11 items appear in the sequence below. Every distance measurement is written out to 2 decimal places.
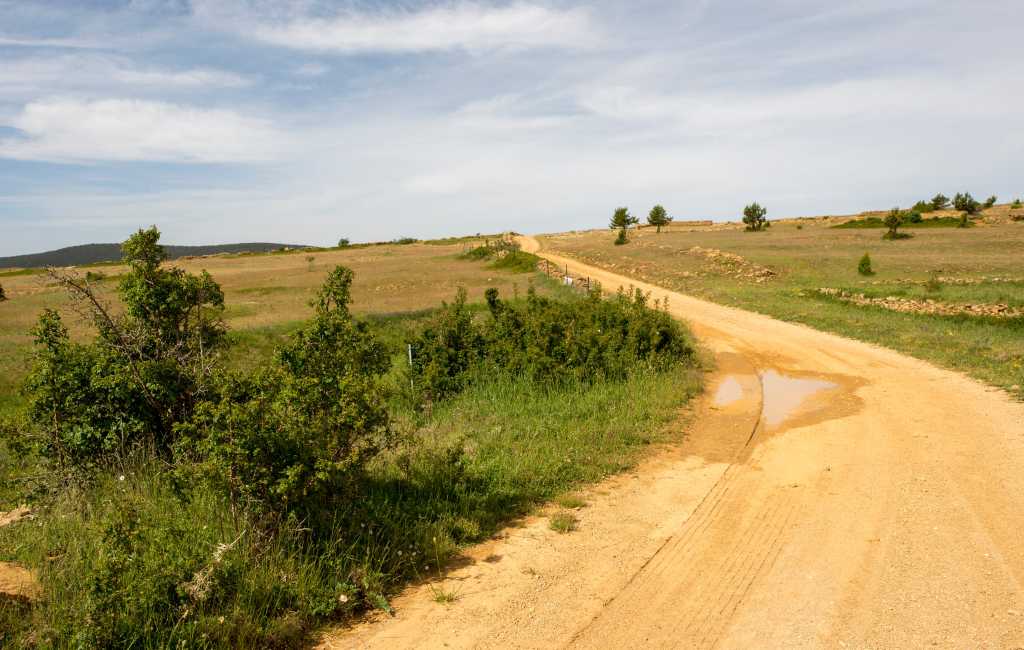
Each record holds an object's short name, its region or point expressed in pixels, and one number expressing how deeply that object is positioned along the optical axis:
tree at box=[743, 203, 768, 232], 78.62
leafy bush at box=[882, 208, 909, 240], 53.94
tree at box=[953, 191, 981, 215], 75.38
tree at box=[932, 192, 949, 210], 85.28
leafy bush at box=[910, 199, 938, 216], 84.81
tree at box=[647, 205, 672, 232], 95.50
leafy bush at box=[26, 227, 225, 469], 6.05
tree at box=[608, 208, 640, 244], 96.68
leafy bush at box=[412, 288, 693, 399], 11.43
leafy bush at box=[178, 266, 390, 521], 4.57
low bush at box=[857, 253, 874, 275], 30.77
